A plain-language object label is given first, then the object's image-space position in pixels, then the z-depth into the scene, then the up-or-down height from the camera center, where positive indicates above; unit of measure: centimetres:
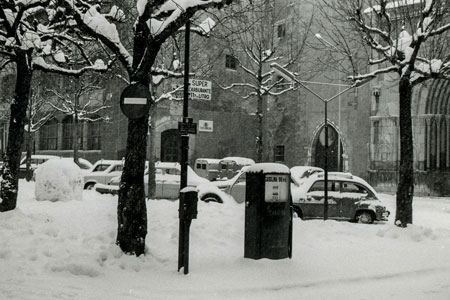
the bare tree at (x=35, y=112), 2809 +341
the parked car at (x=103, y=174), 2197 -24
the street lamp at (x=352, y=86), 1462 +241
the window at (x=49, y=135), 4025 +235
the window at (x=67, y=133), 3880 +244
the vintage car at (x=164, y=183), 2055 -53
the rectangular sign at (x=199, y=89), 899 +134
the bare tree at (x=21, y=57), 1116 +235
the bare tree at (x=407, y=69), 1241 +250
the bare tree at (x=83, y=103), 2915 +405
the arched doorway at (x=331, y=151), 3228 +133
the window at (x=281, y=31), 2673 +704
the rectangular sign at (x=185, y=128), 841 +65
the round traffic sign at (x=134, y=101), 795 +98
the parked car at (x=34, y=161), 3027 +31
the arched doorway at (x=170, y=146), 3313 +144
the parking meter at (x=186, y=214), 747 -60
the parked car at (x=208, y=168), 2445 +9
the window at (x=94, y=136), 3556 +209
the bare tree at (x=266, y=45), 2306 +620
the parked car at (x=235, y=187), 1747 -52
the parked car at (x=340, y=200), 1569 -79
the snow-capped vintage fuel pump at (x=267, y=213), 855 -65
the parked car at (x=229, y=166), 2436 +21
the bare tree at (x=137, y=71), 816 +151
